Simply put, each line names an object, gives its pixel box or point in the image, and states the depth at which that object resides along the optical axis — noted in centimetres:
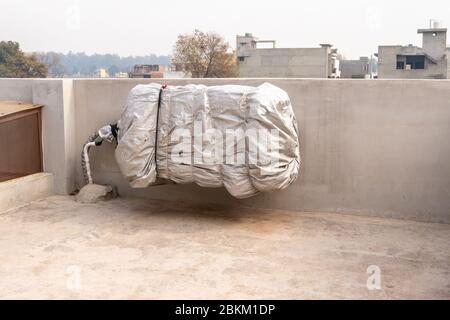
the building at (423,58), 3519
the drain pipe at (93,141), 655
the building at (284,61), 3447
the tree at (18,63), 3912
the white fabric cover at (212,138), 534
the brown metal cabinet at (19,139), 651
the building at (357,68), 4025
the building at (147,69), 4055
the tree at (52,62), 4225
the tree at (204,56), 3869
